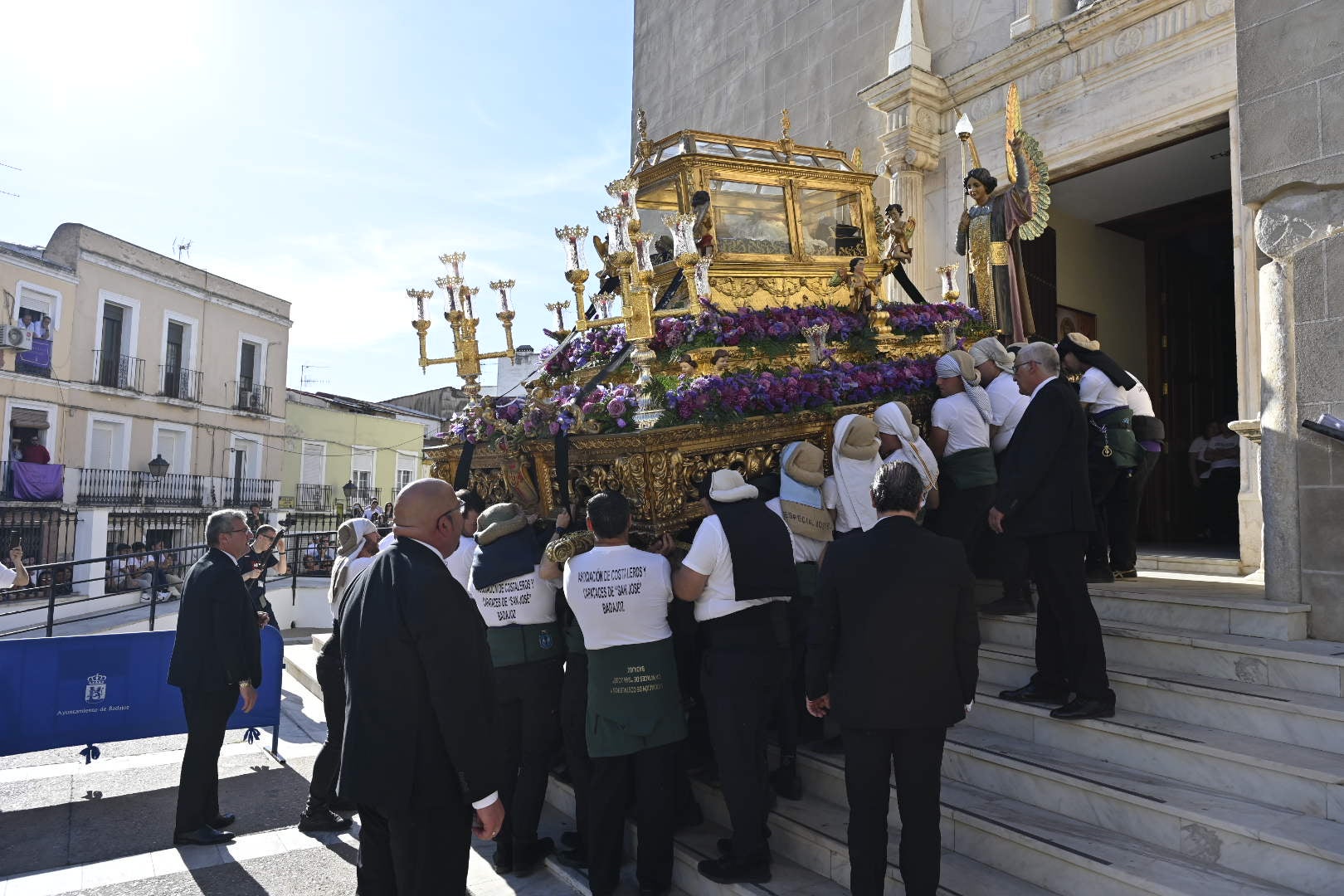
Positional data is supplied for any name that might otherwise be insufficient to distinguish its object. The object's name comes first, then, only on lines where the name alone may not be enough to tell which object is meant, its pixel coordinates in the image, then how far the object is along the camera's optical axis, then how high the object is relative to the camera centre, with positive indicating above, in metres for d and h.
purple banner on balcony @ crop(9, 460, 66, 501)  19.91 +0.19
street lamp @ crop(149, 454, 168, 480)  23.16 +0.66
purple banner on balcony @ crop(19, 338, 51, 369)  20.70 +3.15
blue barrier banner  6.00 -1.39
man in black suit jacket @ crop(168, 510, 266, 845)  5.08 -1.03
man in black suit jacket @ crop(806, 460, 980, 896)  3.15 -0.57
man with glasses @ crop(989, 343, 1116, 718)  3.95 -0.10
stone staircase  3.14 -1.09
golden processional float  5.21 +1.19
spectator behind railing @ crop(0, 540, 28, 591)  6.00 -0.61
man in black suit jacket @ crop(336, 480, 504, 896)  2.88 -0.71
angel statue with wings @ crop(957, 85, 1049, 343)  7.07 +2.27
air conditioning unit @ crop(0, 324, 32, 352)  19.81 +3.39
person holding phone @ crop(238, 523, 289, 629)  7.23 -0.66
